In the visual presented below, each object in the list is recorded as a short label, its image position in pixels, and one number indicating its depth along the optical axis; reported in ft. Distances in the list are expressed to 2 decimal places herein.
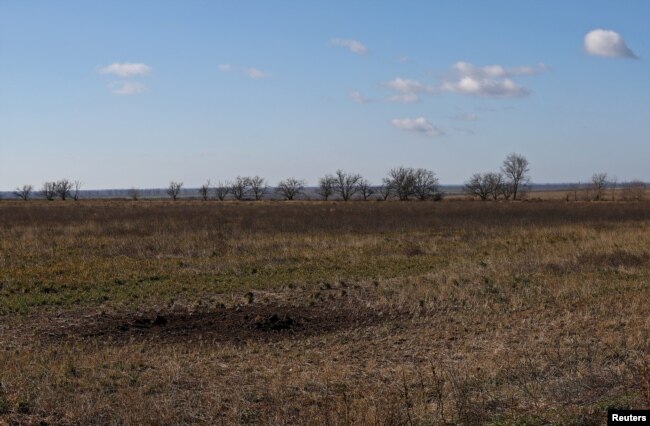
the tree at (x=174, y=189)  447.83
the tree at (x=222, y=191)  430.20
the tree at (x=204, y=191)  423.11
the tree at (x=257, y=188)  432.05
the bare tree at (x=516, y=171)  404.16
